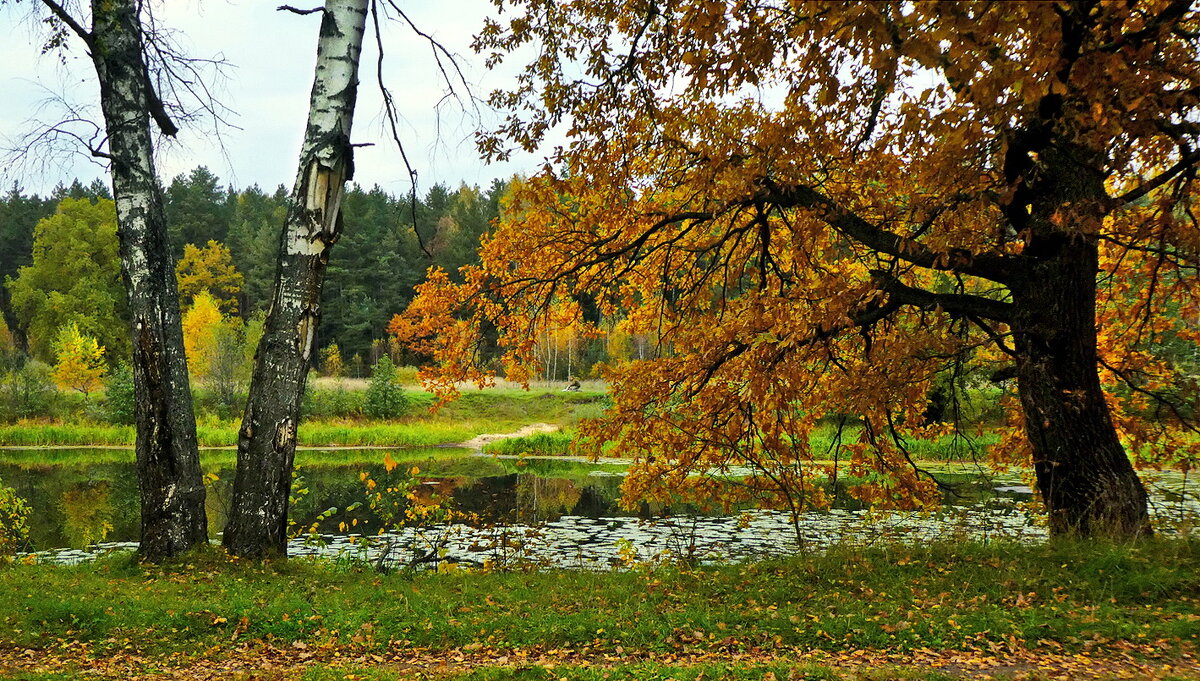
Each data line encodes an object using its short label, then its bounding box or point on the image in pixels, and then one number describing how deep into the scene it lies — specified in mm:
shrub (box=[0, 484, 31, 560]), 9227
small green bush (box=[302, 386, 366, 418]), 30781
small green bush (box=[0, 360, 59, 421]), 28469
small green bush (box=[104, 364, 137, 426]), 28234
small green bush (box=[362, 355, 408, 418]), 31297
